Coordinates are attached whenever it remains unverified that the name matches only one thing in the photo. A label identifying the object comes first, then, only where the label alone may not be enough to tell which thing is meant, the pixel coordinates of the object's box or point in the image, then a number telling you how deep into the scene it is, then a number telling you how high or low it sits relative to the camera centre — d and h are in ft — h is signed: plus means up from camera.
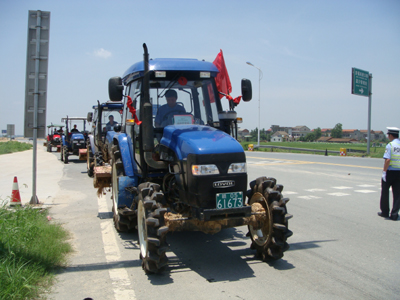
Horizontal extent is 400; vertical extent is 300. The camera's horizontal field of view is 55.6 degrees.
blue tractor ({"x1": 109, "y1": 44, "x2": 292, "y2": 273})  14.83 -1.22
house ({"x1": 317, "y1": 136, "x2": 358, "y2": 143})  462.07 +5.93
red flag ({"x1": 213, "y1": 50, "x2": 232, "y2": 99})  19.72 +3.27
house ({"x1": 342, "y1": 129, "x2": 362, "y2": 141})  618.44 +18.70
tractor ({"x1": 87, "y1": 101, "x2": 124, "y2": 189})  46.65 +1.93
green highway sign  107.34 +18.08
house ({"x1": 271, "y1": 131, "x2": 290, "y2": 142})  555.98 +10.01
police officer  25.66 -1.99
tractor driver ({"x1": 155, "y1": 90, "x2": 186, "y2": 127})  18.74 +1.58
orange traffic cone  28.53 -4.46
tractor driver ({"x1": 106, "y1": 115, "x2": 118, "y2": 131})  47.43 +2.08
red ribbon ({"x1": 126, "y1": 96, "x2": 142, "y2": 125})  17.83 +1.35
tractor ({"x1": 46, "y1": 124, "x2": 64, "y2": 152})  109.09 +0.10
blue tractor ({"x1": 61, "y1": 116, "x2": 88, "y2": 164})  74.13 -0.24
